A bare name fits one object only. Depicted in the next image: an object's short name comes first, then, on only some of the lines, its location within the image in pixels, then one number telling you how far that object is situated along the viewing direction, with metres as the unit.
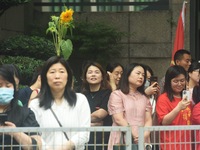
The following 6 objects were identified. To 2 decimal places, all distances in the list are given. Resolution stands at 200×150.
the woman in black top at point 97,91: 11.00
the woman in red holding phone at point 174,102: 9.92
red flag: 16.50
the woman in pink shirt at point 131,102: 10.34
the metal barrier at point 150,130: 7.47
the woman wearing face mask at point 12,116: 7.49
